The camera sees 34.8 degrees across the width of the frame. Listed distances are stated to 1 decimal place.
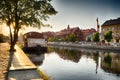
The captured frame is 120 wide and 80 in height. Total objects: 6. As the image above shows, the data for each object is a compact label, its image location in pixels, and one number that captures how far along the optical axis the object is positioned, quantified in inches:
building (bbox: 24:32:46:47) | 1893.5
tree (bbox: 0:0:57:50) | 1031.6
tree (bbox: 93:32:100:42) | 3098.9
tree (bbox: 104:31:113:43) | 2768.2
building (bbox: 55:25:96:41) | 4505.4
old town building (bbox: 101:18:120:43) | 3230.8
